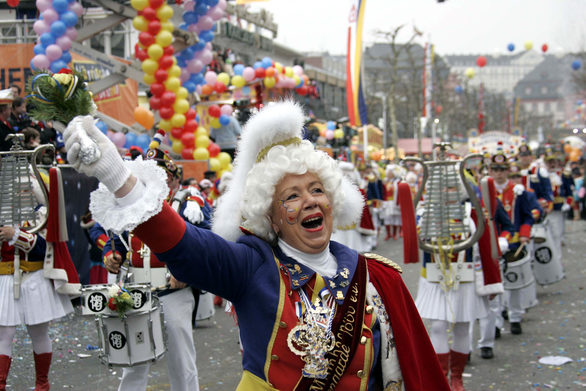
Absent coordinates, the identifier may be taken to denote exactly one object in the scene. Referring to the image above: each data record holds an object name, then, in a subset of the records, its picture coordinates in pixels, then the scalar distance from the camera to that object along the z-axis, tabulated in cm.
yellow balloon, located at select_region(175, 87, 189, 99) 1287
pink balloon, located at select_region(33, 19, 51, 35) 1213
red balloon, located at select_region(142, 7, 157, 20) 1250
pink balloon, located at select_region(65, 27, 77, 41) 1229
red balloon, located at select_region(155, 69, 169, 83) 1270
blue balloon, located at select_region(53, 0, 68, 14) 1198
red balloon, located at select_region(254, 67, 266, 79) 1580
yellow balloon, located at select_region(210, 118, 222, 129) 1530
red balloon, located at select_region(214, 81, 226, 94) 1605
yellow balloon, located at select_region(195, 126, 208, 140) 1339
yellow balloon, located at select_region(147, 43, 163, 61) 1250
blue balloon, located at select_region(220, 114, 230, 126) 1527
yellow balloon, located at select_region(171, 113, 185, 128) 1293
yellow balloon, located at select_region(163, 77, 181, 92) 1280
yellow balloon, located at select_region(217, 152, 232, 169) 1377
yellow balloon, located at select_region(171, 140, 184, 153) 1326
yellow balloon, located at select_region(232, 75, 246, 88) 1593
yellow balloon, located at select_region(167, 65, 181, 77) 1281
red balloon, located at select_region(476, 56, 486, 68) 3995
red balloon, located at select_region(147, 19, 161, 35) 1252
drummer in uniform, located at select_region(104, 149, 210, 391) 501
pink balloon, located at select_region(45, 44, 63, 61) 1180
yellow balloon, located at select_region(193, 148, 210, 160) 1313
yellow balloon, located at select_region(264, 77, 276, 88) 1599
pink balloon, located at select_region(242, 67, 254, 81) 1575
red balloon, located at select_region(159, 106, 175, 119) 1287
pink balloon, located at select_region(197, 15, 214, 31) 1384
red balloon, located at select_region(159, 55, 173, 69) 1263
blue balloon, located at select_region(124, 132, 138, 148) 1271
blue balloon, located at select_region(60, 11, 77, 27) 1215
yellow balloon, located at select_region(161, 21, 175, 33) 1262
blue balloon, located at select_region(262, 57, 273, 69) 1603
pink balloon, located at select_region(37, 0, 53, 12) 1198
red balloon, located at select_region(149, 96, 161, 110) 1286
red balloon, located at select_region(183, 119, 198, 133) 1321
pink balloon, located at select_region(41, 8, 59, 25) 1204
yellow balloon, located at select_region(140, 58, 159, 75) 1259
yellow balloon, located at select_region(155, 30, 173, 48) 1246
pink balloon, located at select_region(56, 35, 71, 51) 1208
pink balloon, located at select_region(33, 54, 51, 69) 1159
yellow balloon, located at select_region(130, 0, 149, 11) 1241
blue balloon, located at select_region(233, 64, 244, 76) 1639
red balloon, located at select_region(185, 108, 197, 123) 1323
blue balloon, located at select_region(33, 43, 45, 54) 1205
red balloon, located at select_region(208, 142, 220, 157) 1360
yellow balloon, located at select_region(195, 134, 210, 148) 1327
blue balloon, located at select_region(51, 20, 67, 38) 1201
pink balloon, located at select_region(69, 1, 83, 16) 1231
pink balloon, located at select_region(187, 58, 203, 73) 1391
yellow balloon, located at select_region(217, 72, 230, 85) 1638
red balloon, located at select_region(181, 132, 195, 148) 1315
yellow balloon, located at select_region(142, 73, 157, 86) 1289
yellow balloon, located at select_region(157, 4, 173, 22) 1254
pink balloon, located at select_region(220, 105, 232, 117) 1555
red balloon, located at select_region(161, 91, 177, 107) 1270
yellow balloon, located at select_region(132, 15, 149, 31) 1262
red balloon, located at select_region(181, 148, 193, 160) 1327
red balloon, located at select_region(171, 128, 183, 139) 1319
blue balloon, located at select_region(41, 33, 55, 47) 1198
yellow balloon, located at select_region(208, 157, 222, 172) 1336
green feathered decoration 209
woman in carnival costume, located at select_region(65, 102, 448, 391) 265
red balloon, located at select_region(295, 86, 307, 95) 1770
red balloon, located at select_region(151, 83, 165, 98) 1284
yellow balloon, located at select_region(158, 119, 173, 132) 1308
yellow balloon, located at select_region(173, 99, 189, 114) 1288
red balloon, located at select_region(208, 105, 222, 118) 1509
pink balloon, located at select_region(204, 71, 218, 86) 1609
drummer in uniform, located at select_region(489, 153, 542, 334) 802
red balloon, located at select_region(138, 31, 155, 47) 1257
